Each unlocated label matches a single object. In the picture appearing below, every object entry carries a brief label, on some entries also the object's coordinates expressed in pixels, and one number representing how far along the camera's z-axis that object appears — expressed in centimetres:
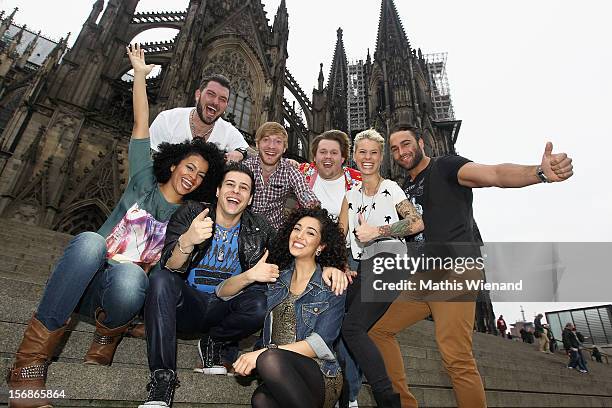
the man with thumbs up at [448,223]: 203
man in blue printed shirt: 195
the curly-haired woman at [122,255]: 179
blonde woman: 210
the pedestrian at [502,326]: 1644
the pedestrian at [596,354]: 1421
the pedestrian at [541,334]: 1200
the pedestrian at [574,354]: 930
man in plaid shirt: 331
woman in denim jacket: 161
